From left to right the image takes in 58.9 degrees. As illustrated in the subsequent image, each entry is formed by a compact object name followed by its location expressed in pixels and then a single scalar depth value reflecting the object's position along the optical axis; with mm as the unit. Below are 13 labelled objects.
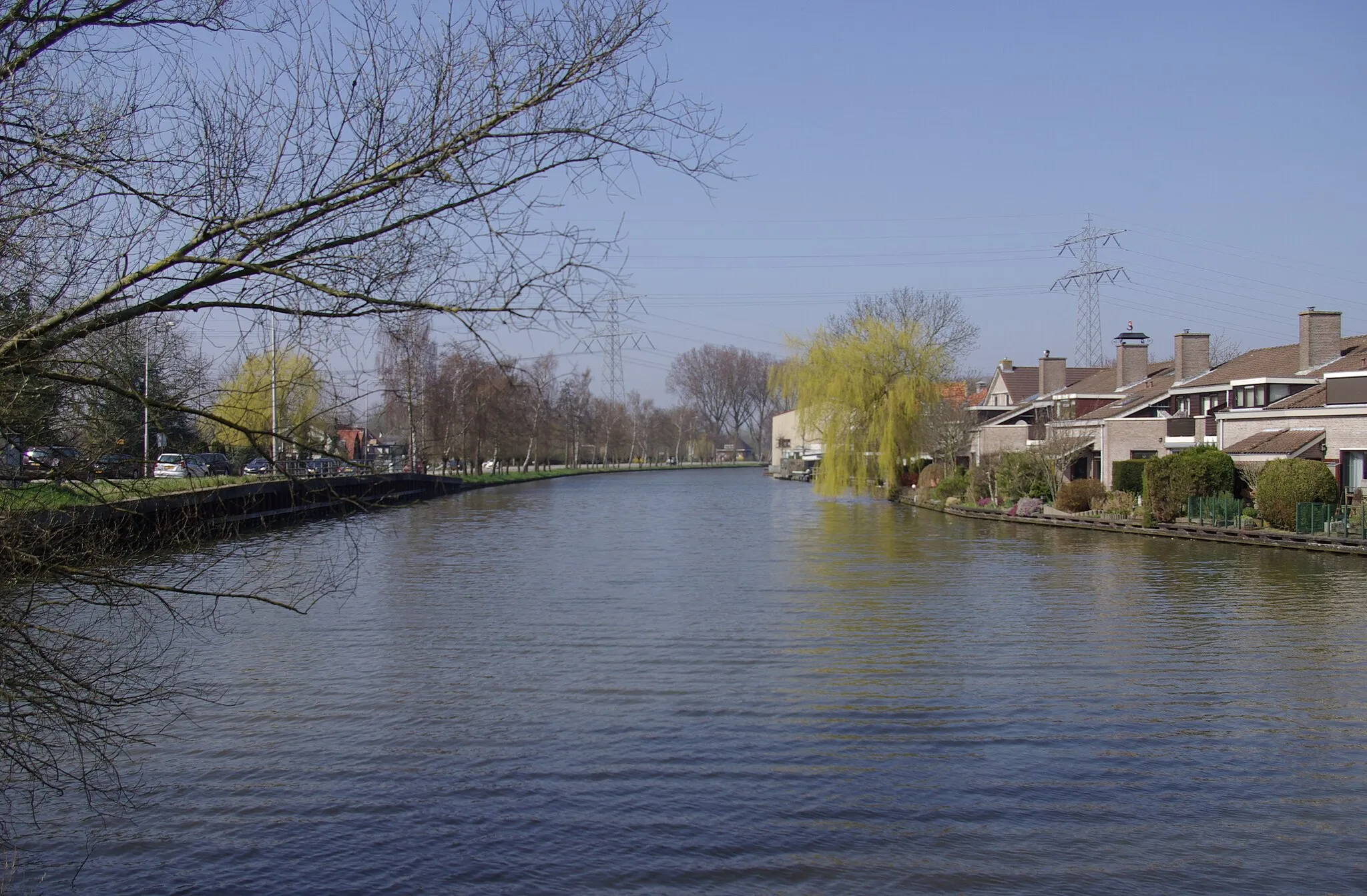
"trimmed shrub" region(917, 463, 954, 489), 52719
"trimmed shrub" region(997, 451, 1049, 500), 45406
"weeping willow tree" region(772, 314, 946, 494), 54844
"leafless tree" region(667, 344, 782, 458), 150625
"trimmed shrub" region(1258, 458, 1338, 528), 29953
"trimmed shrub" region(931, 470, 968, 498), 49375
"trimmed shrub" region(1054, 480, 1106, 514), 40906
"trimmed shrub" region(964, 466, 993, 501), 47844
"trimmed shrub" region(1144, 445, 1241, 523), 34531
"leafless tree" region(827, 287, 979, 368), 57281
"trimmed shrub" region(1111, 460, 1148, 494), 40406
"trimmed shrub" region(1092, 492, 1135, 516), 38344
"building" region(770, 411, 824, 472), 100250
